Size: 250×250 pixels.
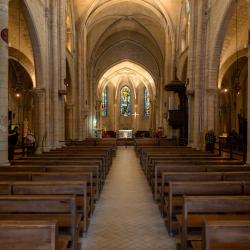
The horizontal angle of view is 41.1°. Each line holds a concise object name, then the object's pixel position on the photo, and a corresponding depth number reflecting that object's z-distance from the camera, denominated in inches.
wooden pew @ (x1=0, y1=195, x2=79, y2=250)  149.6
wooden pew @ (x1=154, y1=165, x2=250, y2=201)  287.4
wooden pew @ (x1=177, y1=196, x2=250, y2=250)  152.9
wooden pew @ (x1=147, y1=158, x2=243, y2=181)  339.0
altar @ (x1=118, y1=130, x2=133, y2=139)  1817.2
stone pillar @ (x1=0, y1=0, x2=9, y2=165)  371.9
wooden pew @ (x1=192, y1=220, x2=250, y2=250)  102.7
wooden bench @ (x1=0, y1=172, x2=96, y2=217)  237.1
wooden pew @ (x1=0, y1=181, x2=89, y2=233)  191.0
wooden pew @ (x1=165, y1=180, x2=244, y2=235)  199.9
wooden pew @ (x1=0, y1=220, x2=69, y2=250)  99.5
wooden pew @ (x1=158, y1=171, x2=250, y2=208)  241.9
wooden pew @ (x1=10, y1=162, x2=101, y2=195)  285.8
